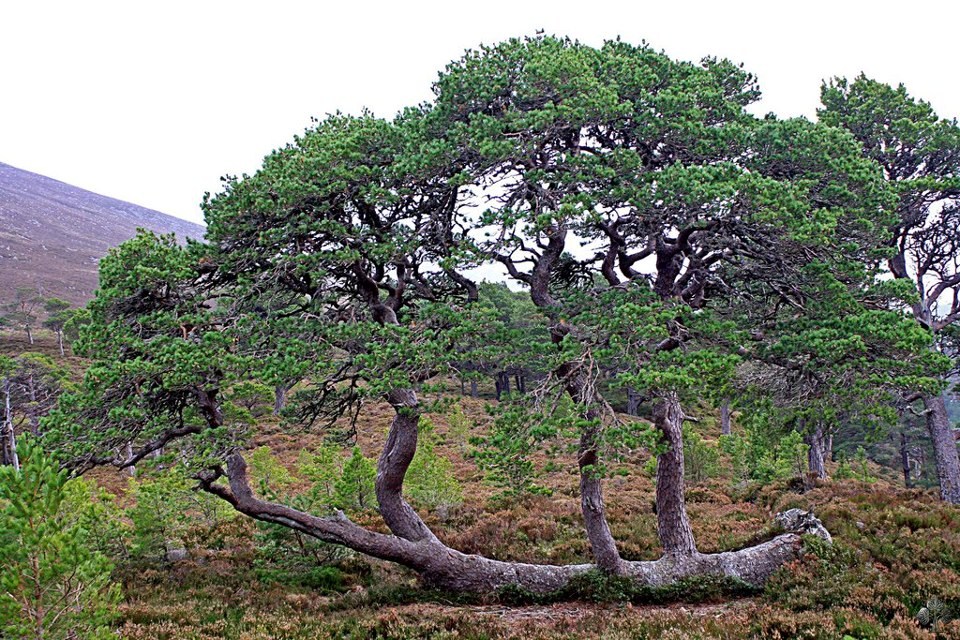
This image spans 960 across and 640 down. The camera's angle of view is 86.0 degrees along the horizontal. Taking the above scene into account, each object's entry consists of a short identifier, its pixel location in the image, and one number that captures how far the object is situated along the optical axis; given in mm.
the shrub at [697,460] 23938
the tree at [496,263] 8914
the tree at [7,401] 23359
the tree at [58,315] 52344
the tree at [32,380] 28391
